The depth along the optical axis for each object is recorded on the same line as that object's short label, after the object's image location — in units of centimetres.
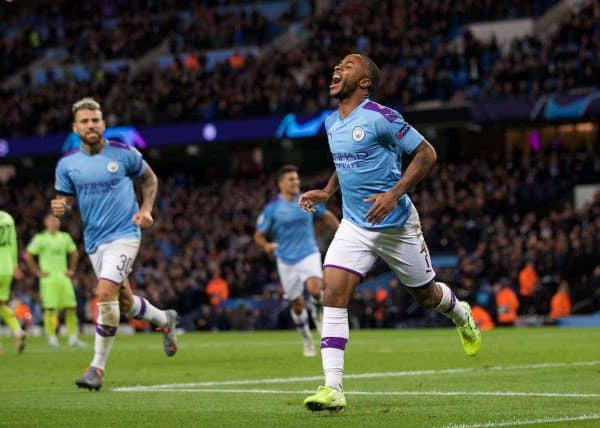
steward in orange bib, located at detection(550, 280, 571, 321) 2812
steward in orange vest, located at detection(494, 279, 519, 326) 2825
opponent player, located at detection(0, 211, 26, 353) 1862
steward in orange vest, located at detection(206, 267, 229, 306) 3362
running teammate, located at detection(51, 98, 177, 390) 1235
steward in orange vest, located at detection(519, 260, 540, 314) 2866
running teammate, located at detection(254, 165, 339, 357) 1750
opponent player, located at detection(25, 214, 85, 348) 2341
